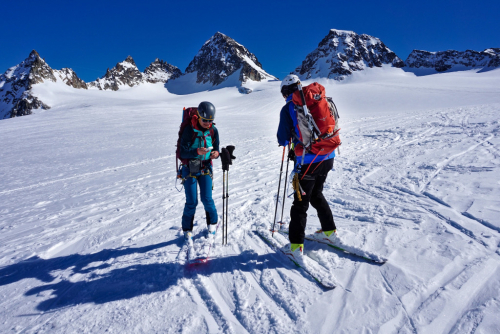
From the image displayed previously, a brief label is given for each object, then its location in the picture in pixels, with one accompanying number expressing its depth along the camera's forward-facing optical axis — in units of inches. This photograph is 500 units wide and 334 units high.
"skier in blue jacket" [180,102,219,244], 138.6
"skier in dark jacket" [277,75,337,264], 117.3
